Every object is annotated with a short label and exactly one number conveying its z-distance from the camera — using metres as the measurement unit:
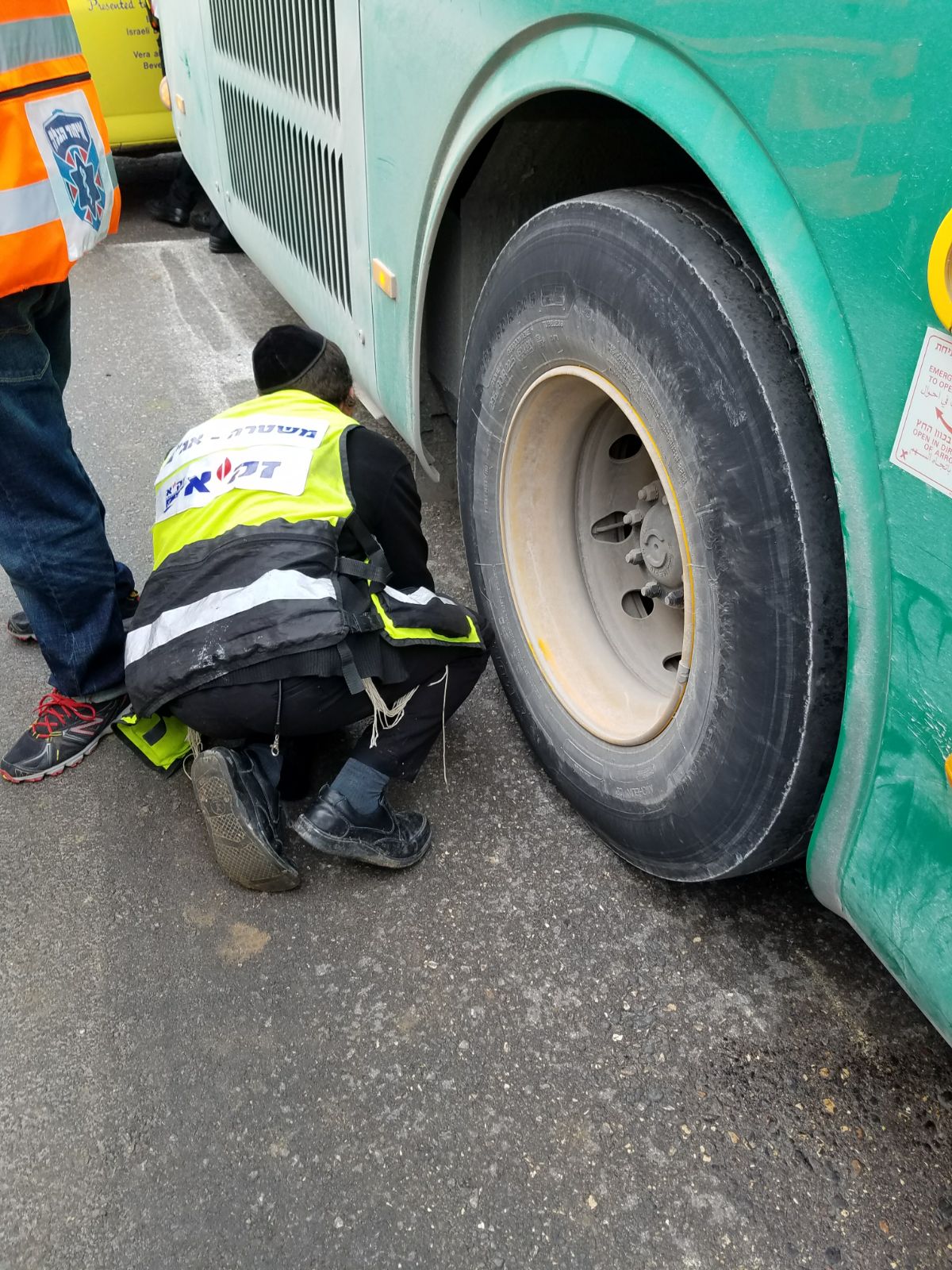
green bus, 1.00
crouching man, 1.73
